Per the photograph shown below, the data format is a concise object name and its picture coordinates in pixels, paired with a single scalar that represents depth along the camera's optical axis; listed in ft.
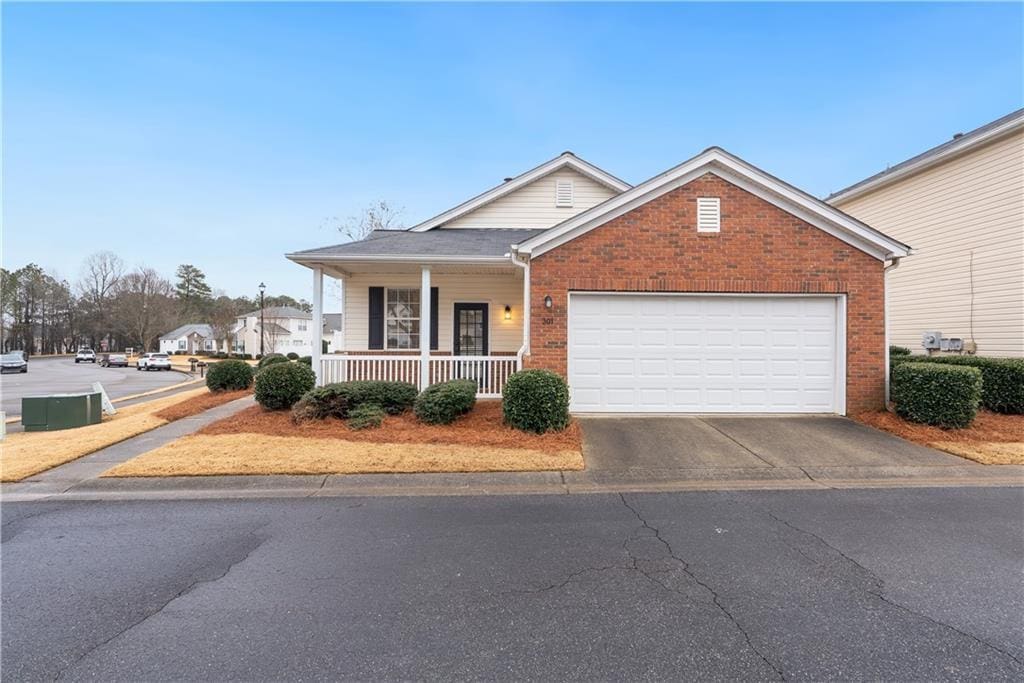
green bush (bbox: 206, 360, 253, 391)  47.14
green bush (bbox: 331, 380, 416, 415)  28.71
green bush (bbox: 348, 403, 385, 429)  26.40
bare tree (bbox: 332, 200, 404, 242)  90.94
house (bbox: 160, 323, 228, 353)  225.56
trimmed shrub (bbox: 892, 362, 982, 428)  24.68
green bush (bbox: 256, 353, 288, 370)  48.07
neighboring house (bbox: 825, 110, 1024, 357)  33.47
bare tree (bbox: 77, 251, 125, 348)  239.30
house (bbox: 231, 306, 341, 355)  189.06
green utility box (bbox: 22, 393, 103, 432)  30.78
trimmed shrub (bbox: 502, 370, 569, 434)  24.75
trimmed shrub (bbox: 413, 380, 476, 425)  26.68
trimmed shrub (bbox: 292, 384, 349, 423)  28.09
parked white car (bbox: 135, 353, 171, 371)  131.54
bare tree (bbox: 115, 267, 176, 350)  207.41
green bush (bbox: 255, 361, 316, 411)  31.00
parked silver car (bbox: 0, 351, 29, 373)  115.85
